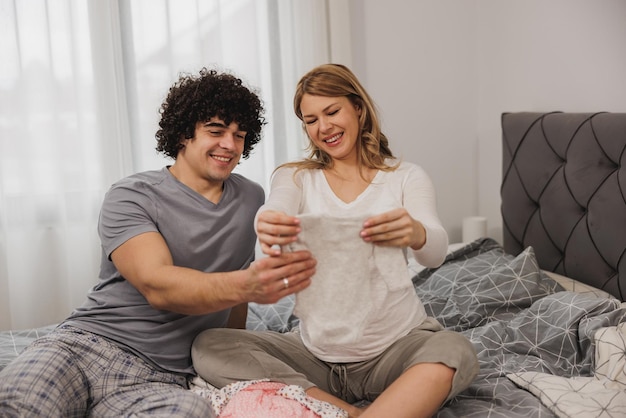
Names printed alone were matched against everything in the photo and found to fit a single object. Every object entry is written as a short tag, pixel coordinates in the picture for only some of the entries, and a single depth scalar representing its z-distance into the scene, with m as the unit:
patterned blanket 1.92
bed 1.91
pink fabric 1.63
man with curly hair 1.63
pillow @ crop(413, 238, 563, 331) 2.44
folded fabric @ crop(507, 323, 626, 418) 1.78
